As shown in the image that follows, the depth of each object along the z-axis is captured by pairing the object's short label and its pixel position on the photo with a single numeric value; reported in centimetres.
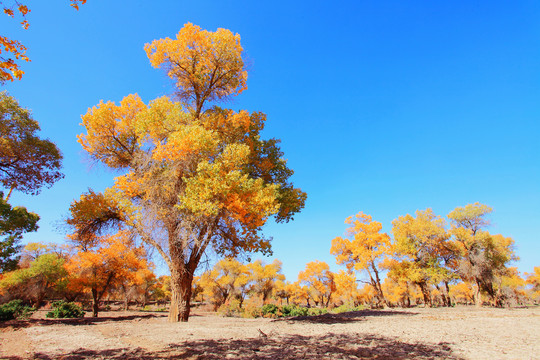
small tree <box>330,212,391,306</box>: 2200
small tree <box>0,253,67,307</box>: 2330
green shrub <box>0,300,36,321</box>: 1400
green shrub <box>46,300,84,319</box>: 1702
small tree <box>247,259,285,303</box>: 4316
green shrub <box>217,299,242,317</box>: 2367
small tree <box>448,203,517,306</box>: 2502
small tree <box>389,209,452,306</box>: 2531
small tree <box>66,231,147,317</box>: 1981
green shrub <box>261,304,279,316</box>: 2031
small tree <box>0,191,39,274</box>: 1302
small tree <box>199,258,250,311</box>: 3885
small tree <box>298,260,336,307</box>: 4222
